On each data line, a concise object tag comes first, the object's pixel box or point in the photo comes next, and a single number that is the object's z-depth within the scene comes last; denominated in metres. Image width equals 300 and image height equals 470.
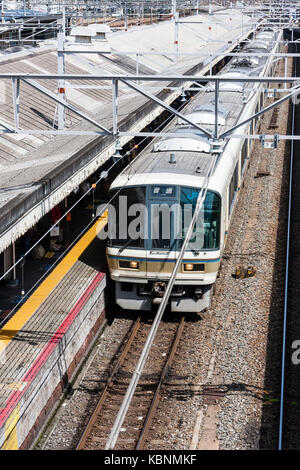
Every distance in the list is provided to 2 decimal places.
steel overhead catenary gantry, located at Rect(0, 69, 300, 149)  17.72
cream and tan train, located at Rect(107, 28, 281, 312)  22.61
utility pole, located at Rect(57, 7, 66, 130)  28.02
